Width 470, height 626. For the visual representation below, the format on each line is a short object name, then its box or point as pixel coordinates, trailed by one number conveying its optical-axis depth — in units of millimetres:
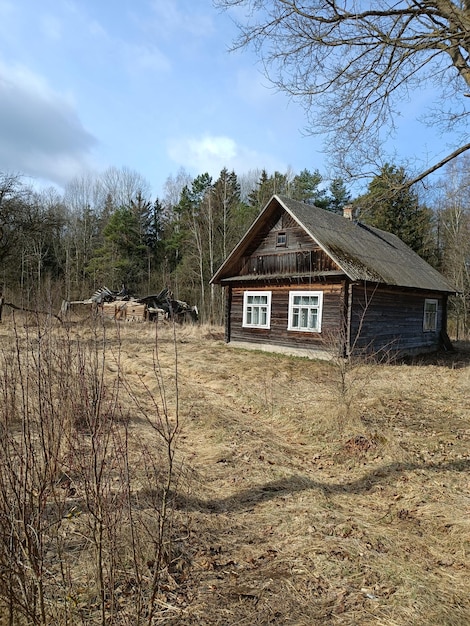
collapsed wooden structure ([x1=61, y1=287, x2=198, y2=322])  27016
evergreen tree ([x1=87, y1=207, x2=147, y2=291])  36875
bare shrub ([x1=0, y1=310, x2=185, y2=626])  2074
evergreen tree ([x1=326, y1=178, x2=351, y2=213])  36162
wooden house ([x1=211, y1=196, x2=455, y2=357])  14289
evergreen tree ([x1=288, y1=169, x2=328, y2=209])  35281
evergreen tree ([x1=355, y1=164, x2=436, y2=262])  30328
